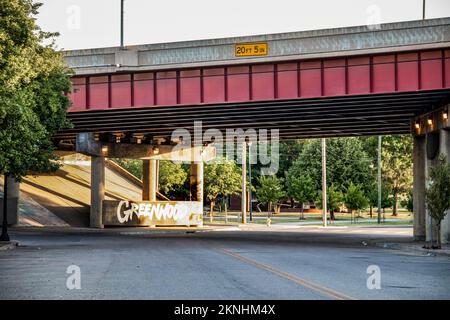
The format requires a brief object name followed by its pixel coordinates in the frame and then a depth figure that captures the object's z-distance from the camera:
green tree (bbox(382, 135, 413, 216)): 106.69
